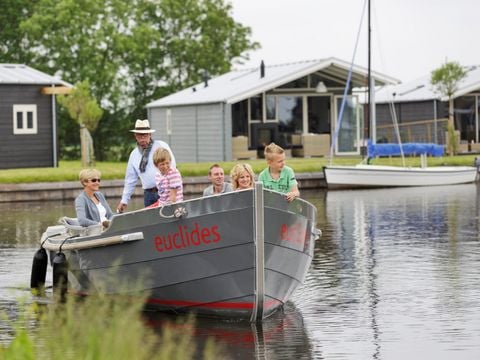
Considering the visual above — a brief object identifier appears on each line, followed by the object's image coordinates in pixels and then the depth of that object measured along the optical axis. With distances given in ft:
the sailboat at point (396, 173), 121.08
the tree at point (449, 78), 160.86
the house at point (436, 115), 166.61
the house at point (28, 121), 139.64
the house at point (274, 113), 148.05
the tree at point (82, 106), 144.56
